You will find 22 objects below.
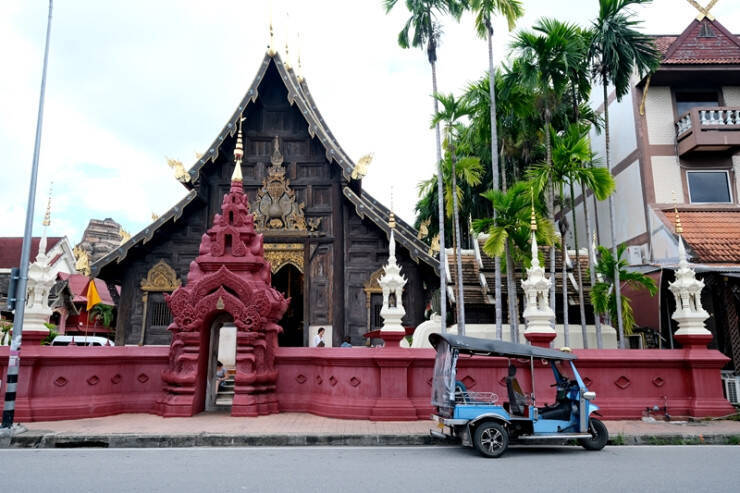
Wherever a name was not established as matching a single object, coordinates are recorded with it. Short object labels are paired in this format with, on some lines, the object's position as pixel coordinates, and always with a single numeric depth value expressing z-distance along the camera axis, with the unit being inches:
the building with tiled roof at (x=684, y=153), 629.6
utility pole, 330.3
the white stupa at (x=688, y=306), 412.2
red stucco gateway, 395.9
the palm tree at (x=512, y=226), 444.5
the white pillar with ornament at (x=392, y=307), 395.5
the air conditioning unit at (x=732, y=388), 484.7
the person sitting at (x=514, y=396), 297.9
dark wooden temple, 609.9
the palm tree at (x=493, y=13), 526.6
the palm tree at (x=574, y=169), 468.4
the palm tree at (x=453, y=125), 553.0
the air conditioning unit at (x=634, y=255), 691.4
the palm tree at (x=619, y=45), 540.4
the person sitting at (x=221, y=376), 533.6
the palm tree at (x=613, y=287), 527.8
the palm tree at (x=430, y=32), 551.2
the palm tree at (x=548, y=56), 521.0
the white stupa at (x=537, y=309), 396.2
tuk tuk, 279.9
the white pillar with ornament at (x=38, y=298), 396.2
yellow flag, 547.2
